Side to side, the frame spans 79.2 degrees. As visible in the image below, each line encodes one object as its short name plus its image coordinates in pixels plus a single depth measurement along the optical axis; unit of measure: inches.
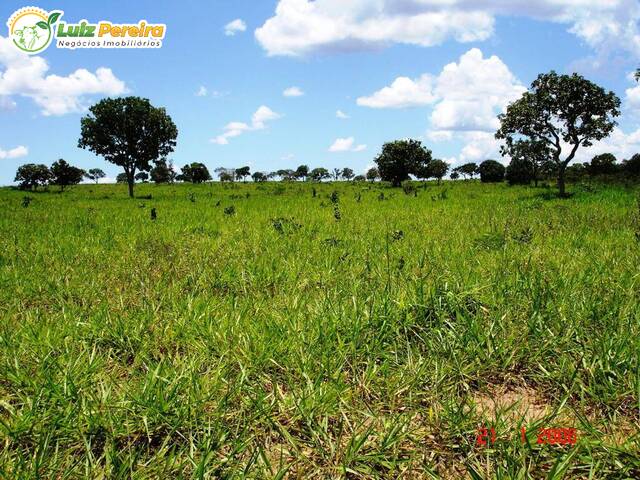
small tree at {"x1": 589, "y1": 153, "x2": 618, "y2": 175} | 1845.0
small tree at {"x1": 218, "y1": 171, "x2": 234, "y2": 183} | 4971.5
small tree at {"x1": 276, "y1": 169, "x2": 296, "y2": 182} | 7444.4
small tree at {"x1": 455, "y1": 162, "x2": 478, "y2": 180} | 4598.9
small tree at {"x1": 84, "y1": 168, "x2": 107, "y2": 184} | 6006.9
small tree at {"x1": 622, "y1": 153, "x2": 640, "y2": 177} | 1323.3
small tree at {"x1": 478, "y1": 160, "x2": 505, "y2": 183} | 2819.9
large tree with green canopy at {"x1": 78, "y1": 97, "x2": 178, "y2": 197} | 1481.3
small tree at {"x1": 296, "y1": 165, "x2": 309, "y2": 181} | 7086.6
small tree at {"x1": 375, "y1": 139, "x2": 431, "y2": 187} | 2385.6
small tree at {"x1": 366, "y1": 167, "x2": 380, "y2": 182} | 5266.7
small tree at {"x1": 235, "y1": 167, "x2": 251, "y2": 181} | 6522.1
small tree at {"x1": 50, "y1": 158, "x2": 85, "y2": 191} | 2536.9
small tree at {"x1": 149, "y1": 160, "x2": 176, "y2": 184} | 4286.4
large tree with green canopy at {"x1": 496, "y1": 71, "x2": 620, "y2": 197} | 854.5
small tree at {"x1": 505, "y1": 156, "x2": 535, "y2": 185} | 1962.8
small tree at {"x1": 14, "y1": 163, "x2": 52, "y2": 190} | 2586.1
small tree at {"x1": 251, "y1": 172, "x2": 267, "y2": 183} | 6818.9
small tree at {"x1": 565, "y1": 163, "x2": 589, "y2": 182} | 1610.7
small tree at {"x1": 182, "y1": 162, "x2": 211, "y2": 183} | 3668.1
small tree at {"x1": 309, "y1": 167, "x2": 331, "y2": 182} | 7096.5
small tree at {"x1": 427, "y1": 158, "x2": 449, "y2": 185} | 3780.0
